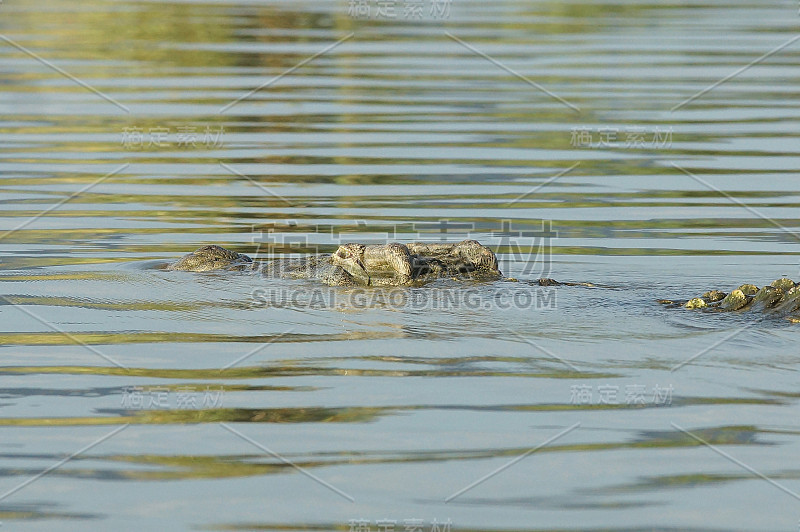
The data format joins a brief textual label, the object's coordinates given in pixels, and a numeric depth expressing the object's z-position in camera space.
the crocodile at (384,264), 17.03
